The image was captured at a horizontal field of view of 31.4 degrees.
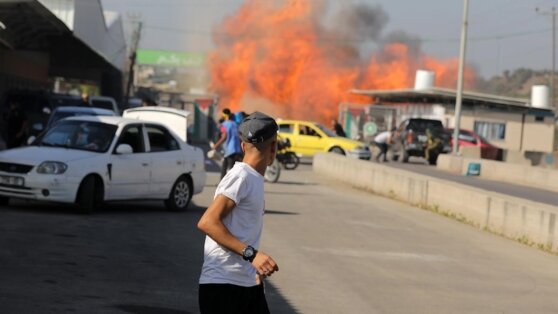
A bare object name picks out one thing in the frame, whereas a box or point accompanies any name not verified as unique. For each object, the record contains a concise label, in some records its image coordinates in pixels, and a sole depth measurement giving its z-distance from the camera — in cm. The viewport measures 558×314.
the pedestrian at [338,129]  4362
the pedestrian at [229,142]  2064
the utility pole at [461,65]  3897
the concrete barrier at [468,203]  1442
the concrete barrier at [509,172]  3044
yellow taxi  3853
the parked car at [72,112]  2423
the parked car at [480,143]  4319
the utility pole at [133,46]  8021
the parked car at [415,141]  4275
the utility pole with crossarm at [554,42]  6769
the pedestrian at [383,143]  4125
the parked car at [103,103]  3585
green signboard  11775
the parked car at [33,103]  3002
